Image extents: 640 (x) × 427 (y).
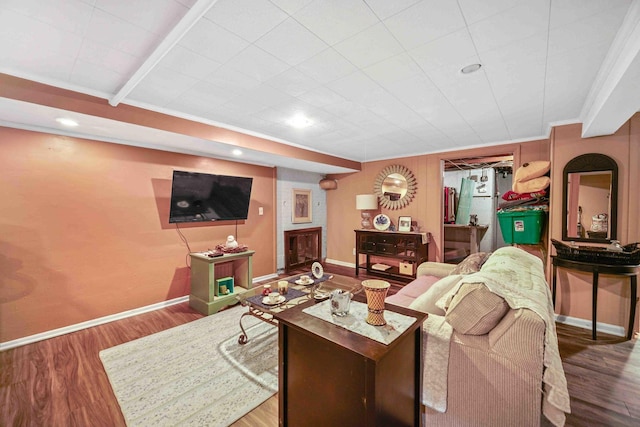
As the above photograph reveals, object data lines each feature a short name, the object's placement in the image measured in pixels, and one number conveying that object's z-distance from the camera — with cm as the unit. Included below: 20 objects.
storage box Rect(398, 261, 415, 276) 425
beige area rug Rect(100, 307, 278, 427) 166
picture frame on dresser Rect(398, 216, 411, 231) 453
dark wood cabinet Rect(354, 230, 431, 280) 421
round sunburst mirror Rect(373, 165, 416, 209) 463
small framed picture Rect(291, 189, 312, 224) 514
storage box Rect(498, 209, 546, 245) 315
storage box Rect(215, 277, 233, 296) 338
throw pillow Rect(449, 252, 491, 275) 223
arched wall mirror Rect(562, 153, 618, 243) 267
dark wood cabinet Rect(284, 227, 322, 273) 498
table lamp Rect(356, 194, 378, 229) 469
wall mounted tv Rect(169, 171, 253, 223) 330
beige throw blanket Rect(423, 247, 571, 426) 110
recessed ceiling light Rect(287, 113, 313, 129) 273
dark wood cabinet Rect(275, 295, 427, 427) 97
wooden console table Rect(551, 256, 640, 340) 236
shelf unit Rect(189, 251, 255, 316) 316
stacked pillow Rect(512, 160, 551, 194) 306
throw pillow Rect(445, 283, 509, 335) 128
